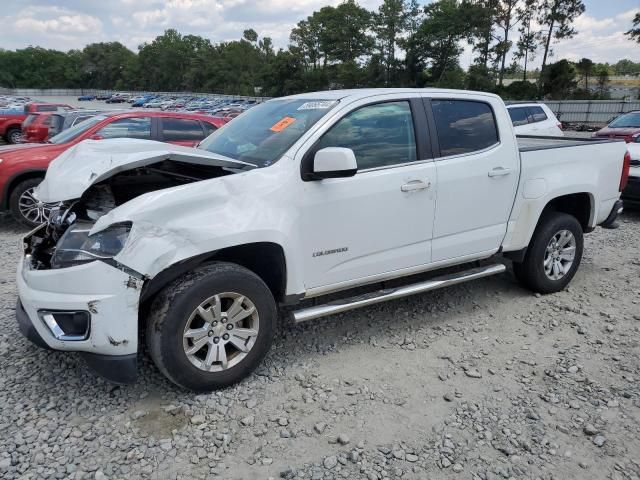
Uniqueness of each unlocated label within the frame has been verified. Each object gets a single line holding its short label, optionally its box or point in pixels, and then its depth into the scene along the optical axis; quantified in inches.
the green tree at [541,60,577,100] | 1505.9
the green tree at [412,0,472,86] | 2156.7
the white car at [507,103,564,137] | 467.2
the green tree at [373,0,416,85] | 2578.7
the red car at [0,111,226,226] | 270.7
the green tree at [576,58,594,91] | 1534.2
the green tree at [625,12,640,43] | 1449.1
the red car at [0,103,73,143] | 745.0
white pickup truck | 109.3
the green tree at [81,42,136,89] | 4958.2
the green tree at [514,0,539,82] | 1716.3
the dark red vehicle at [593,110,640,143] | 455.7
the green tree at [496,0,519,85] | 1812.3
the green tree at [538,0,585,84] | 1621.6
